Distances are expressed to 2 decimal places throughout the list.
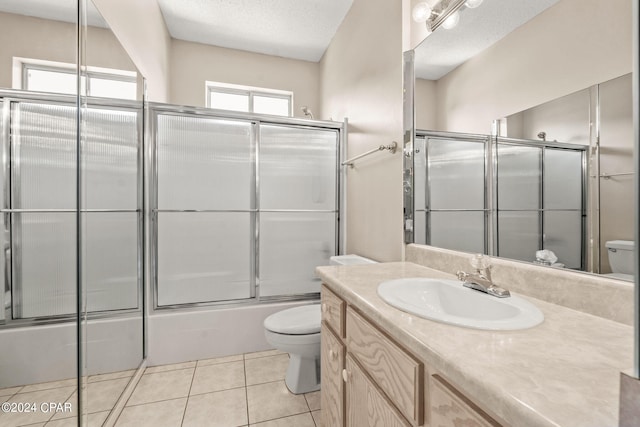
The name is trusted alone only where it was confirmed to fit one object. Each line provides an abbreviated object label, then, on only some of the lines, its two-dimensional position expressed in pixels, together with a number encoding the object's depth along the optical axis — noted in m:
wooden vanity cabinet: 0.54
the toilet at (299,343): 1.63
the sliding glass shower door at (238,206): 2.07
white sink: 0.66
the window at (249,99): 3.26
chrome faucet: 0.91
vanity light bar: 1.23
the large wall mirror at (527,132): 0.73
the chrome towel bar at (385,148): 1.66
